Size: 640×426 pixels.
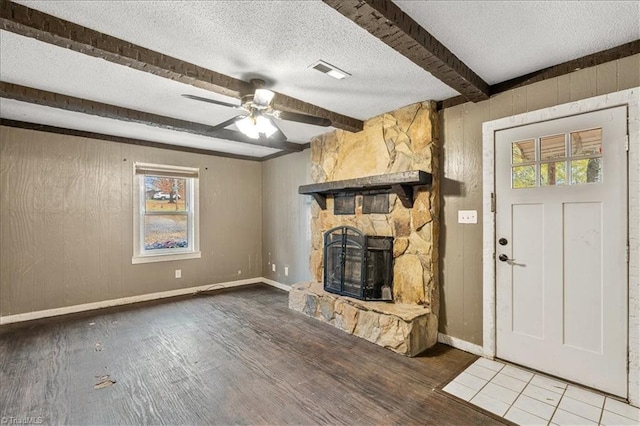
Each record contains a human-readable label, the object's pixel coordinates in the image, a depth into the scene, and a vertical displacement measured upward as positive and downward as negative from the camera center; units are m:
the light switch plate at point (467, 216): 2.84 -0.03
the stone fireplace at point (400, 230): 2.90 -0.19
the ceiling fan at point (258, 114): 2.39 +0.89
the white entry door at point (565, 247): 2.12 -0.27
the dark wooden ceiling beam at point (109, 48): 1.70 +1.09
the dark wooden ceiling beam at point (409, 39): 1.51 +1.05
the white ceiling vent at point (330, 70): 2.31 +1.15
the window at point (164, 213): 4.56 +0.00
